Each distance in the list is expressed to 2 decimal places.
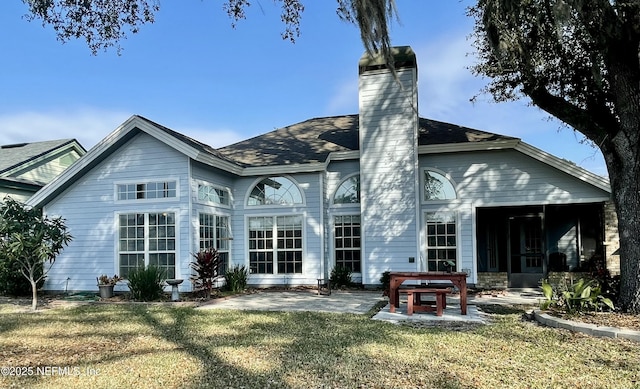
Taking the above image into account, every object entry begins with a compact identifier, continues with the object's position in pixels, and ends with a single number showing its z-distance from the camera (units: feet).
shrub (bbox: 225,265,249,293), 38.75
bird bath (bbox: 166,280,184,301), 32.63
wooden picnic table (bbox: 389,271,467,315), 25.31
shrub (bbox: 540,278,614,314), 23.08
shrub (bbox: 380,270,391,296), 38.21
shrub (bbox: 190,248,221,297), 33.86
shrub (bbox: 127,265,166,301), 33.47
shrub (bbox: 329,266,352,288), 39.93
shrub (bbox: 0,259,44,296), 36.47
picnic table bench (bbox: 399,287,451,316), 24.94
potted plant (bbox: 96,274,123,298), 35.22
